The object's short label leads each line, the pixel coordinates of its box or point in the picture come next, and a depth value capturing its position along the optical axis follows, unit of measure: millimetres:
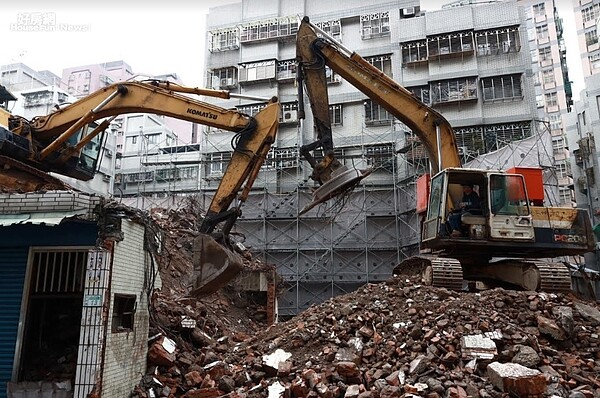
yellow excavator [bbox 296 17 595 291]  9125
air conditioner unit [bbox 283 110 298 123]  28641
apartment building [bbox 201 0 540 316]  24500
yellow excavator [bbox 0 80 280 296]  7531
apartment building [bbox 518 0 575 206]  51406
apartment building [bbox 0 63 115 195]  34750
